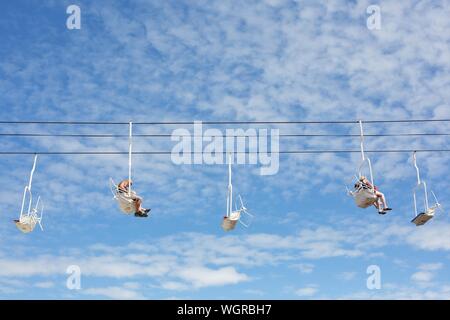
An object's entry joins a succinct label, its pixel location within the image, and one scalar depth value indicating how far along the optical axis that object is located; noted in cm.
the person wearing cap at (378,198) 1739
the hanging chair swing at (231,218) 1673
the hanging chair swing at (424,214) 1667
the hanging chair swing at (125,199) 1755
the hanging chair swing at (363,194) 1742
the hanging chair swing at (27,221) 1728
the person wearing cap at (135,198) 1761
